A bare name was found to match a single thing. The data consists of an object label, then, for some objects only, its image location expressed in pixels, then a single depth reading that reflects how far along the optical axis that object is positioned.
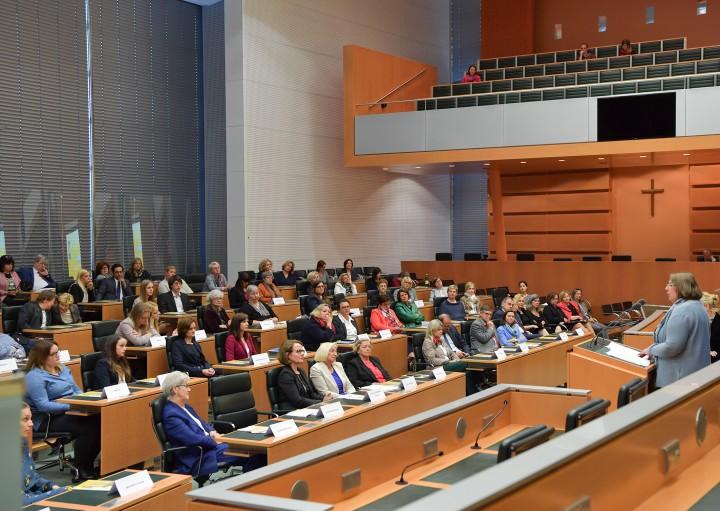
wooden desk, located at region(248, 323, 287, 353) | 9.05
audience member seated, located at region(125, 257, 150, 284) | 12.84
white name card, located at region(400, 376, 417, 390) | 6.30
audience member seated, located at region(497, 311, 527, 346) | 10.02
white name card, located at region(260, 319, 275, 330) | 9.15
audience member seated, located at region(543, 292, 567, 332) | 12.11
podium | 5.77
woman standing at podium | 5.18
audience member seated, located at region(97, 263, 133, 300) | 11.29
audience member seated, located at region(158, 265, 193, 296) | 11.28
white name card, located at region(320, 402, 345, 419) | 5.33
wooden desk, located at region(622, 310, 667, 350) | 7.79
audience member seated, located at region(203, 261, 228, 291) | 12.77
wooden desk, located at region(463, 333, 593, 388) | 8.12
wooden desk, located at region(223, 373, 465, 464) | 4.75
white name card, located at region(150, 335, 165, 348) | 7.94
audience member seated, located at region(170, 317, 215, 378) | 7.53
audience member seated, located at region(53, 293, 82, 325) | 9.12
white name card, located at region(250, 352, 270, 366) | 7.47
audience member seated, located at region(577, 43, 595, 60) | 17.44
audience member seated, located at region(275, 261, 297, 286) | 13.73
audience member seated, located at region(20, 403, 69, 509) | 4.15
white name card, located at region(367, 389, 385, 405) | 5.86
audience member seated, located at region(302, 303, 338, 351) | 8.91
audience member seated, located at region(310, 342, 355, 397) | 6.77
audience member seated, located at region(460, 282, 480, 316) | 12.70
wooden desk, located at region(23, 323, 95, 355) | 8.30
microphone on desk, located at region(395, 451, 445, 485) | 3.57
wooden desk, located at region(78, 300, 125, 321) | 10.55
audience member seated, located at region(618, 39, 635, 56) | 16.83
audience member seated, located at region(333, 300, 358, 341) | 9.47
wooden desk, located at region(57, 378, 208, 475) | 5.84
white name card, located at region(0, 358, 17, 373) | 6.36
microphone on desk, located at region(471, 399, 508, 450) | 4.21
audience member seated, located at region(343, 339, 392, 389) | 7.45
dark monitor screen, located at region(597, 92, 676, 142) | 13.75
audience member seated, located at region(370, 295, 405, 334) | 10.19
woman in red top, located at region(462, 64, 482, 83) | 16.78
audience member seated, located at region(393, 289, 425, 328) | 10.82
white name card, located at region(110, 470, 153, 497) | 3.78
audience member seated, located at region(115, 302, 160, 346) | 7.95
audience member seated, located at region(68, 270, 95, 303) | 10.93
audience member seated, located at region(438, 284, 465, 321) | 11.52
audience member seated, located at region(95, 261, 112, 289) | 11.98
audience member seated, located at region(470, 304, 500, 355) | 9.65
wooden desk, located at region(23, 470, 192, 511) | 3.56
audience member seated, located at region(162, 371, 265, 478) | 5.22
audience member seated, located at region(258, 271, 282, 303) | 11.95
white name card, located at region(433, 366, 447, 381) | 6.81
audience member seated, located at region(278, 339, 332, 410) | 6.39
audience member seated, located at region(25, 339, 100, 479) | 5.82
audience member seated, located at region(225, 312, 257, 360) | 8.02
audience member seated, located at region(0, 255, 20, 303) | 10.71
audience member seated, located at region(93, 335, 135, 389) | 6.46
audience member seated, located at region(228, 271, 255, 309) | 11.29
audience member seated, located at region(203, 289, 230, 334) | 9.57
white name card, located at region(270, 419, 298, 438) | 4.82
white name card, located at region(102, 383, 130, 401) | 5.93
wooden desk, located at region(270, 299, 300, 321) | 11.27
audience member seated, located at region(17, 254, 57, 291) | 11.59
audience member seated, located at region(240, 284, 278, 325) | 10.24
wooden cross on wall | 17.80
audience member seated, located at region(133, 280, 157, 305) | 9.80
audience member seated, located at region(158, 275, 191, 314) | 10.45
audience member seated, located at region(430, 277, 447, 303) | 13.85
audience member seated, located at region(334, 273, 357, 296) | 13.04
